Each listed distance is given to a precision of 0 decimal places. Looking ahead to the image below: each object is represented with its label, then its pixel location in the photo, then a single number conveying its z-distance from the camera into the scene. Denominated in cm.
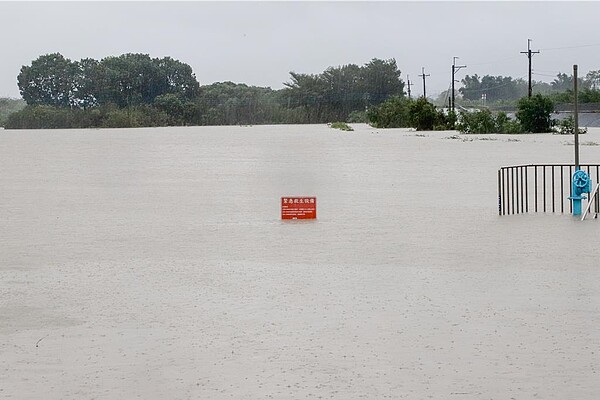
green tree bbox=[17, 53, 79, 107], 15650
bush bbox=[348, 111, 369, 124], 15048
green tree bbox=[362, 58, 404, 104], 16650
